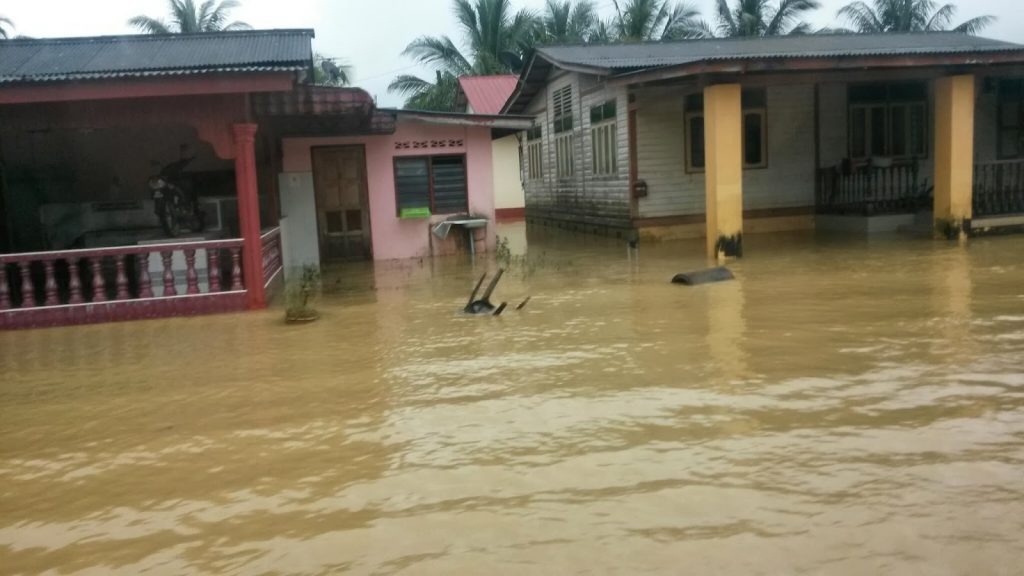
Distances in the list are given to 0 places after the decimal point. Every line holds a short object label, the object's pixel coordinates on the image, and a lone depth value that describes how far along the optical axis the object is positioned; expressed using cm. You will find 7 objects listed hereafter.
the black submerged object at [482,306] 913
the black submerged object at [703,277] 1054
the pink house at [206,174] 946
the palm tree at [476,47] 3516
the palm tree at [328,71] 1589
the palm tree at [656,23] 3403
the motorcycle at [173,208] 1130
